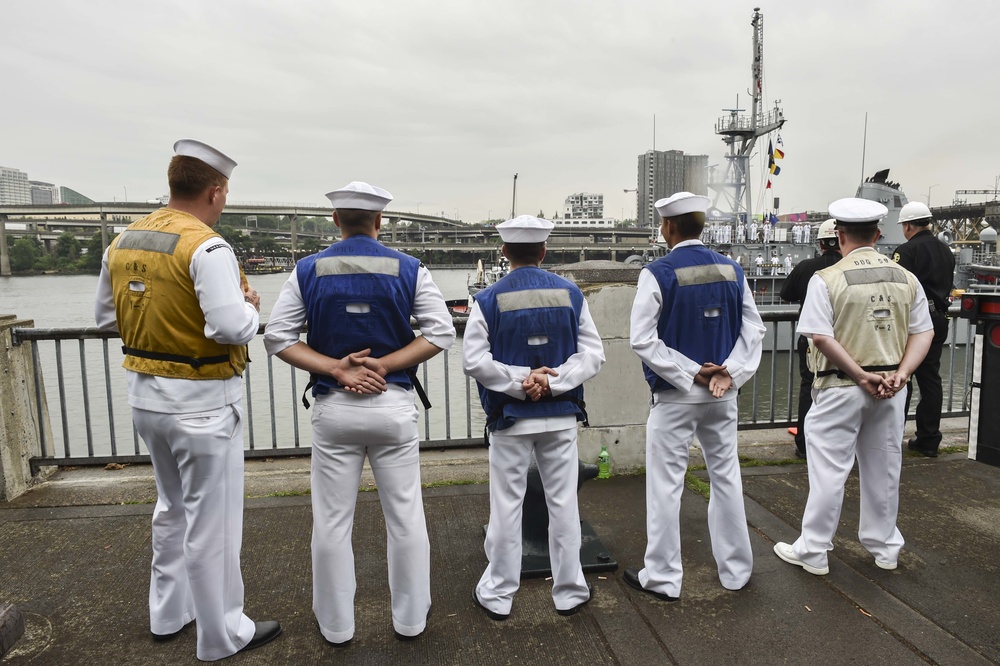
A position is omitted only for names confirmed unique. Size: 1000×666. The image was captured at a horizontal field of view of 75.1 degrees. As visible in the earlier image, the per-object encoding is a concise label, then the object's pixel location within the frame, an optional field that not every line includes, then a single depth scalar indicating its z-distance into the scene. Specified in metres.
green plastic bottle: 4.75
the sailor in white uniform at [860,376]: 3.32
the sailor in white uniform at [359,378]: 2.69
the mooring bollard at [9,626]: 2.09
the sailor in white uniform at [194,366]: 2.50
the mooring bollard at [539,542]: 3.46
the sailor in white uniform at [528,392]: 2.94
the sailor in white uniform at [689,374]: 3.16
